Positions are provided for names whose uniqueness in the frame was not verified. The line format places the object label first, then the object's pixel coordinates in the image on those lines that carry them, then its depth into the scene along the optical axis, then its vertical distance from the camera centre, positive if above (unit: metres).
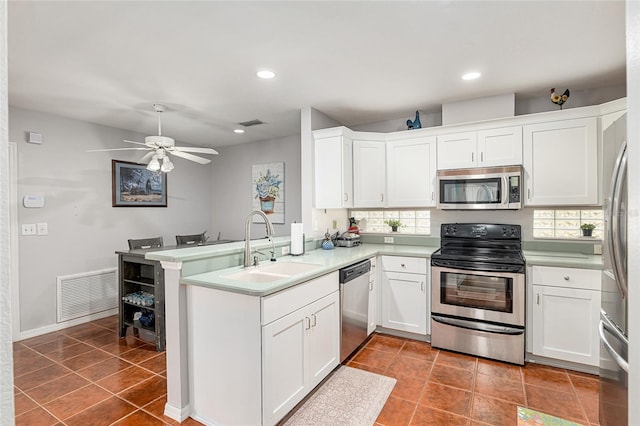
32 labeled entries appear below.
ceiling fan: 3.32 +0.68
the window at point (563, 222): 3.13 -0.14
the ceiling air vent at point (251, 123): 4.22 +1.18
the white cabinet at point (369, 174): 3.78 +0.43
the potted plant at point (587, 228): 3.10 -0.20
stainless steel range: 2.87 -0.85
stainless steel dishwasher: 2.78 -0.88
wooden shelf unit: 3.17 -0.85
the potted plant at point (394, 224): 4.11 -0.18
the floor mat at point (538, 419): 2.10 -1.40
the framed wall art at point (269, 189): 5.25 +0.36
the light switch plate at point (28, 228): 3.55 -0.16
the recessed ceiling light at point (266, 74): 2.72 +1.17
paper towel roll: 3.14 -0.27
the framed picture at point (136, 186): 4.45 +0.39
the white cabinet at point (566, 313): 2.66 -0.90
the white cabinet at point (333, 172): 3.57 +0.44
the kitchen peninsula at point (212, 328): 1.89 -0.74
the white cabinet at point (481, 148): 3.19 +0.63
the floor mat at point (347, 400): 2.13 -1.37
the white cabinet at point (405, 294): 3.31 -0.88
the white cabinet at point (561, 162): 2.90 +0.43
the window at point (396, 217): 3.96 -0.13
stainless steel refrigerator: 1.50 -0.41
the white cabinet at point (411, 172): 3.60 +0.43
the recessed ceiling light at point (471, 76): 2.78 +1.17
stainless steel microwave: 3.15 +0.21
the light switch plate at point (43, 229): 3.67 -0.18
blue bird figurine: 3.73 +1.01
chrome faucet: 2.47 -0.25
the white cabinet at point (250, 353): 1.88 -0.89
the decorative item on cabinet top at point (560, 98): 3.03 +1.04
